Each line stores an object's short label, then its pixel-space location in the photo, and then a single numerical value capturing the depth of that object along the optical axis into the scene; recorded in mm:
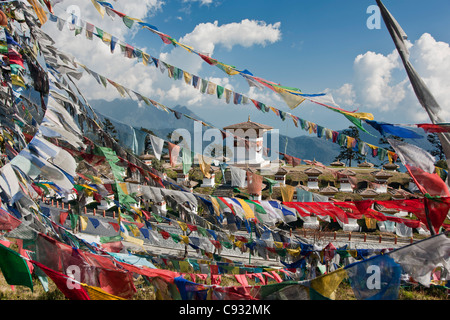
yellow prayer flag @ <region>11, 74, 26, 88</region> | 6908
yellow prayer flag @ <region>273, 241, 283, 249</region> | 8188
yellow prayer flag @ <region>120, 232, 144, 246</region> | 7495
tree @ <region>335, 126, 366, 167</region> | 50594
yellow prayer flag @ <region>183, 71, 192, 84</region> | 7971
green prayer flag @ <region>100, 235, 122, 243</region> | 8315
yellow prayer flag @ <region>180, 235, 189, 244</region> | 8192
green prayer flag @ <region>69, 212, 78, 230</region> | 10023
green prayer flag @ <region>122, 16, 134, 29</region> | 6868
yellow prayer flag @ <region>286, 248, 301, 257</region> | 8285
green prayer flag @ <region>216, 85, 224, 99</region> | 7906
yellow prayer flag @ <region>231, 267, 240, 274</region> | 7291
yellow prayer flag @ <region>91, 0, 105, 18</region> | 6965
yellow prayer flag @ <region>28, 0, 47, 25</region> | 6074
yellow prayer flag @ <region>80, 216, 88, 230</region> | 8797
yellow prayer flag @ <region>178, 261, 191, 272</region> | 7453
